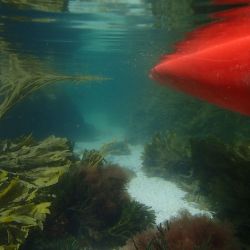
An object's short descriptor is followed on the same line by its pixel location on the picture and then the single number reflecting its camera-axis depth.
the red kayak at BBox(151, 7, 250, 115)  1.39
